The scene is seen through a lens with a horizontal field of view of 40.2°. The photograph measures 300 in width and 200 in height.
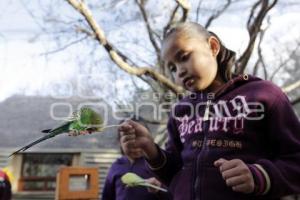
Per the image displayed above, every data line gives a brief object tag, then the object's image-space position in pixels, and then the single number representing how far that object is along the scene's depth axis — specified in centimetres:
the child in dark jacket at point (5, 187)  422
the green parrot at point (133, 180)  234
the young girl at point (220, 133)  107
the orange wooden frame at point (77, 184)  373
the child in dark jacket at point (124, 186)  257
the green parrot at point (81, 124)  112
